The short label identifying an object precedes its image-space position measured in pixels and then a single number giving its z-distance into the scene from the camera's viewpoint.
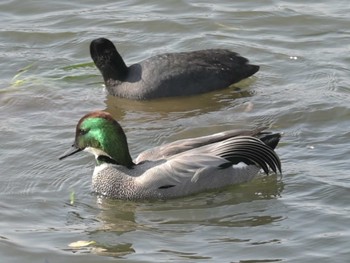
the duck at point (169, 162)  19.06
